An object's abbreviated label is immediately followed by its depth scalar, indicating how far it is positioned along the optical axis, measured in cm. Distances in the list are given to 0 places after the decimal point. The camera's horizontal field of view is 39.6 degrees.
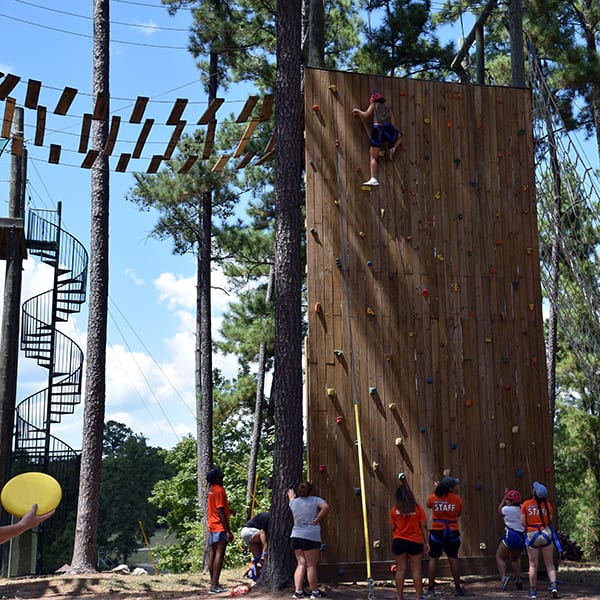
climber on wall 1059
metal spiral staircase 1445
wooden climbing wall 991
